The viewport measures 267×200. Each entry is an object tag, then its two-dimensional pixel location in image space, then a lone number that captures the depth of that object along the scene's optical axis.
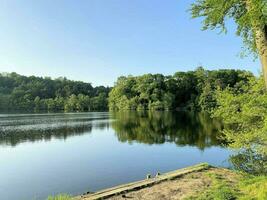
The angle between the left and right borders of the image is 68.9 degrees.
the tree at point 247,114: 5.83
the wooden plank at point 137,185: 5.41
